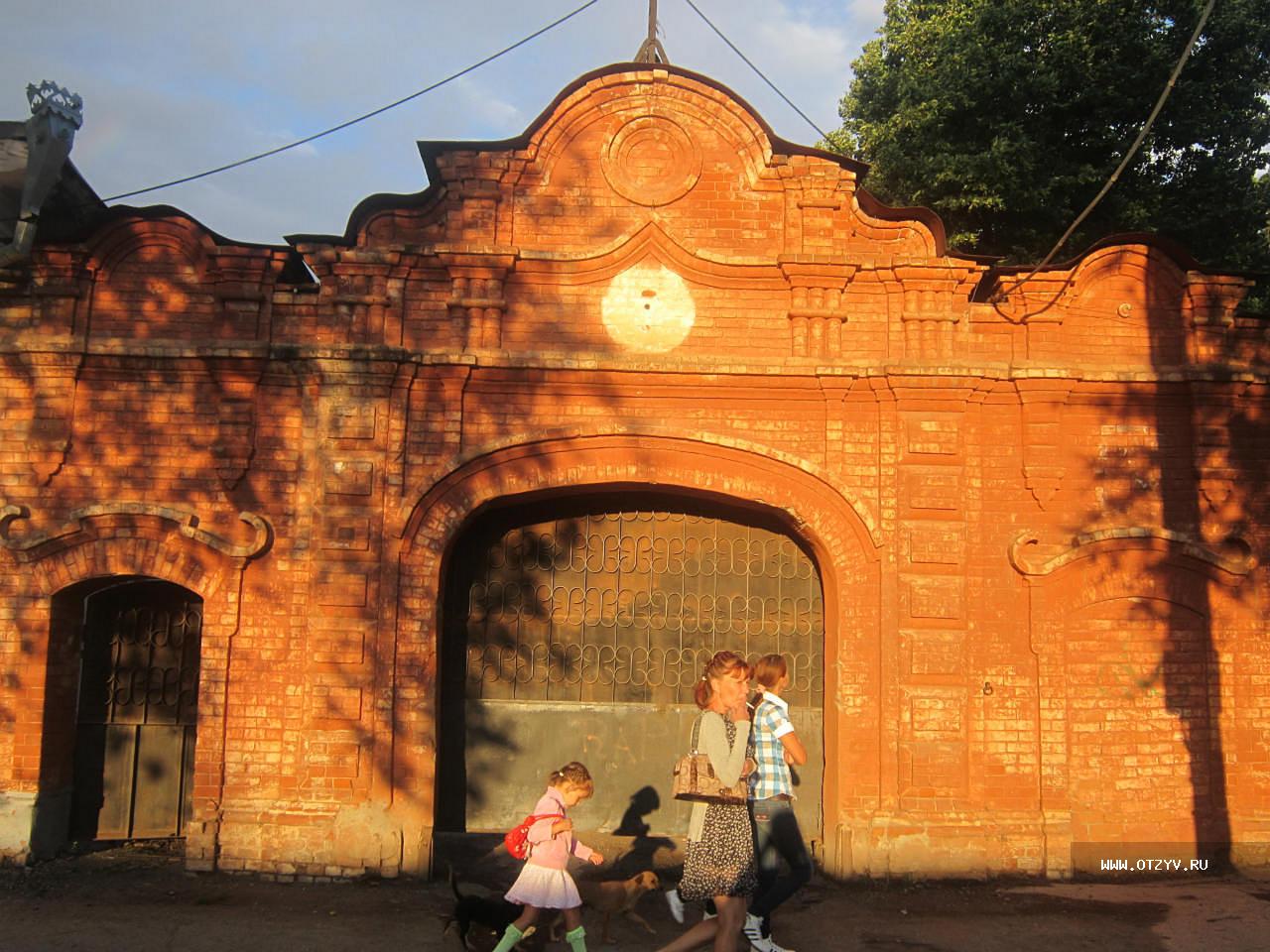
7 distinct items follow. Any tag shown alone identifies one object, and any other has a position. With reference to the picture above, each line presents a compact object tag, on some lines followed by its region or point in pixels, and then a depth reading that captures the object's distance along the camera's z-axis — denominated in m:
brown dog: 6.61
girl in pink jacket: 5.51
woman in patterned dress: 5.37
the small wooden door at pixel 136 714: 8.67
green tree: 12.09
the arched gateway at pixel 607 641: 8.90
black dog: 6.04
